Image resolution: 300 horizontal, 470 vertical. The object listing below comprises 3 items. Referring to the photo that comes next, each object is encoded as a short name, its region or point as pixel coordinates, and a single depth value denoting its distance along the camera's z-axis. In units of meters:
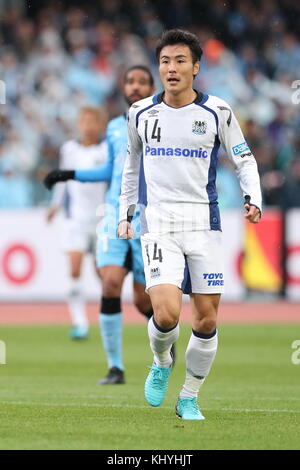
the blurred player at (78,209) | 14.75
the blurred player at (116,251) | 10.02
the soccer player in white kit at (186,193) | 7.36
